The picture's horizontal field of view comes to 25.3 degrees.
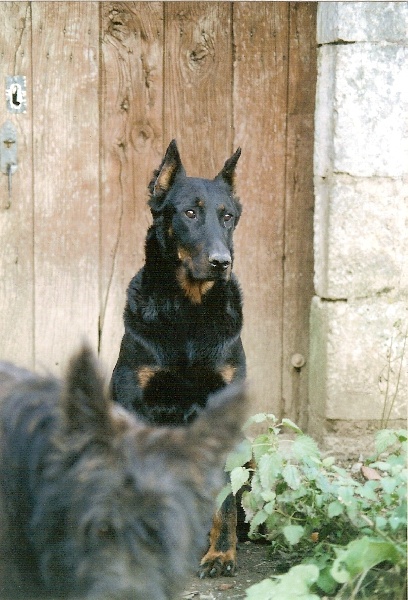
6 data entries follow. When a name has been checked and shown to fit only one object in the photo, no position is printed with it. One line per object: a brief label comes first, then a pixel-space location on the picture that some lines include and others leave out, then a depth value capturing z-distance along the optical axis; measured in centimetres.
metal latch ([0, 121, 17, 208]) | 488
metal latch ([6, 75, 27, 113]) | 485
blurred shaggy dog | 145
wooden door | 485
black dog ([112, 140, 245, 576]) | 393
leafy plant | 277
